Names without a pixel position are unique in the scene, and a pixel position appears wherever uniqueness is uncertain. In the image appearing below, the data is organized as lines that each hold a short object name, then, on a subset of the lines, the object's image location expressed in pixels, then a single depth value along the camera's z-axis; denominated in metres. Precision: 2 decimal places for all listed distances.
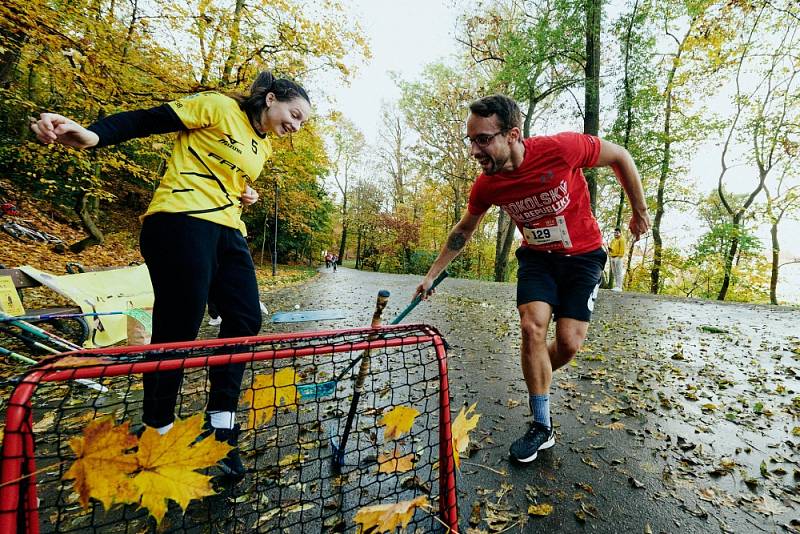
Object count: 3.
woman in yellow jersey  1.52
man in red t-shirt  2.14
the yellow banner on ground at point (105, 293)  3.52
